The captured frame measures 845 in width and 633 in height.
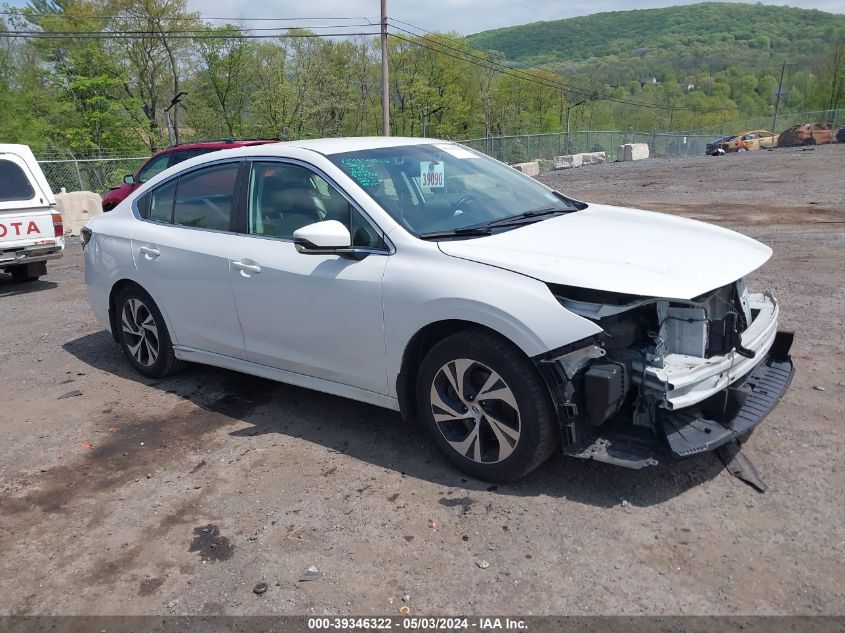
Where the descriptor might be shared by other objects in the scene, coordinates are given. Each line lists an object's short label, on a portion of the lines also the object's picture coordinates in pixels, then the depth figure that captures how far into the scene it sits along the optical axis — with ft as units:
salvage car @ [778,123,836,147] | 131.85
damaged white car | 10.41
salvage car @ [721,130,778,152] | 135.13
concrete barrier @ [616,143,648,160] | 123.44
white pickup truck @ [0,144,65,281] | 29.63
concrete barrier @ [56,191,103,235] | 52.85
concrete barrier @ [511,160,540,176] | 99.32
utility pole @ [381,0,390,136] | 92.84
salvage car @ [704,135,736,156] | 132.92
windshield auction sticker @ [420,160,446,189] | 14.02
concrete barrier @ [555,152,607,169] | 116.88
